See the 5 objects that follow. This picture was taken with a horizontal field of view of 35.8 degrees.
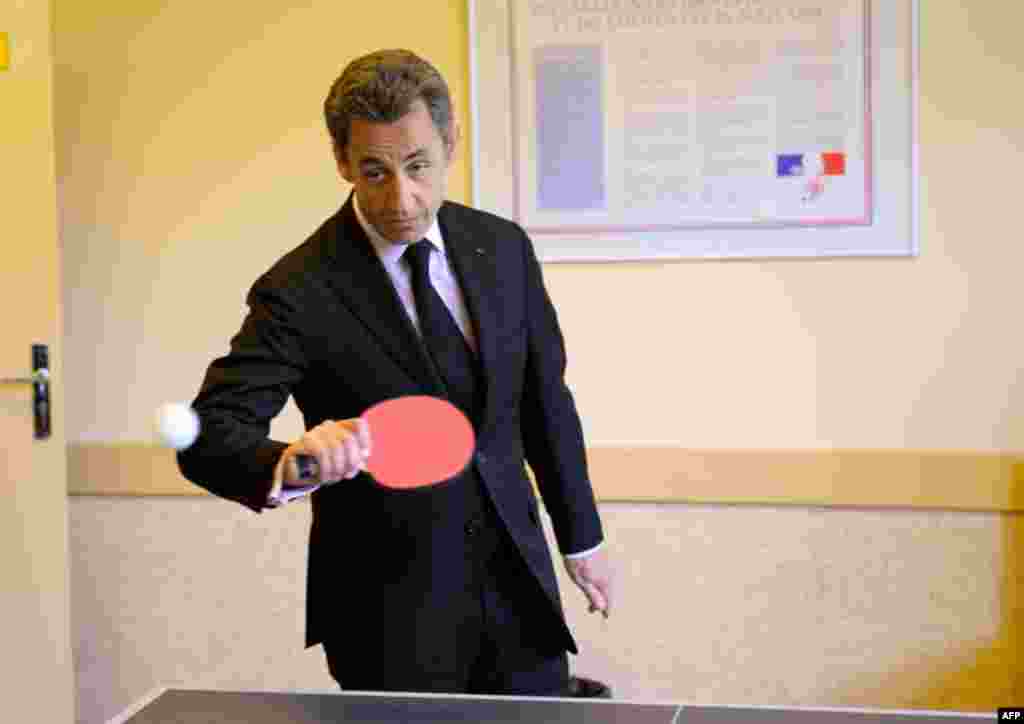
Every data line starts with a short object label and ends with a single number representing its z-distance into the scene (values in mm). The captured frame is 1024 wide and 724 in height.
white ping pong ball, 1831
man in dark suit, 2295
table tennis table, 2033
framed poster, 3658
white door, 3812
